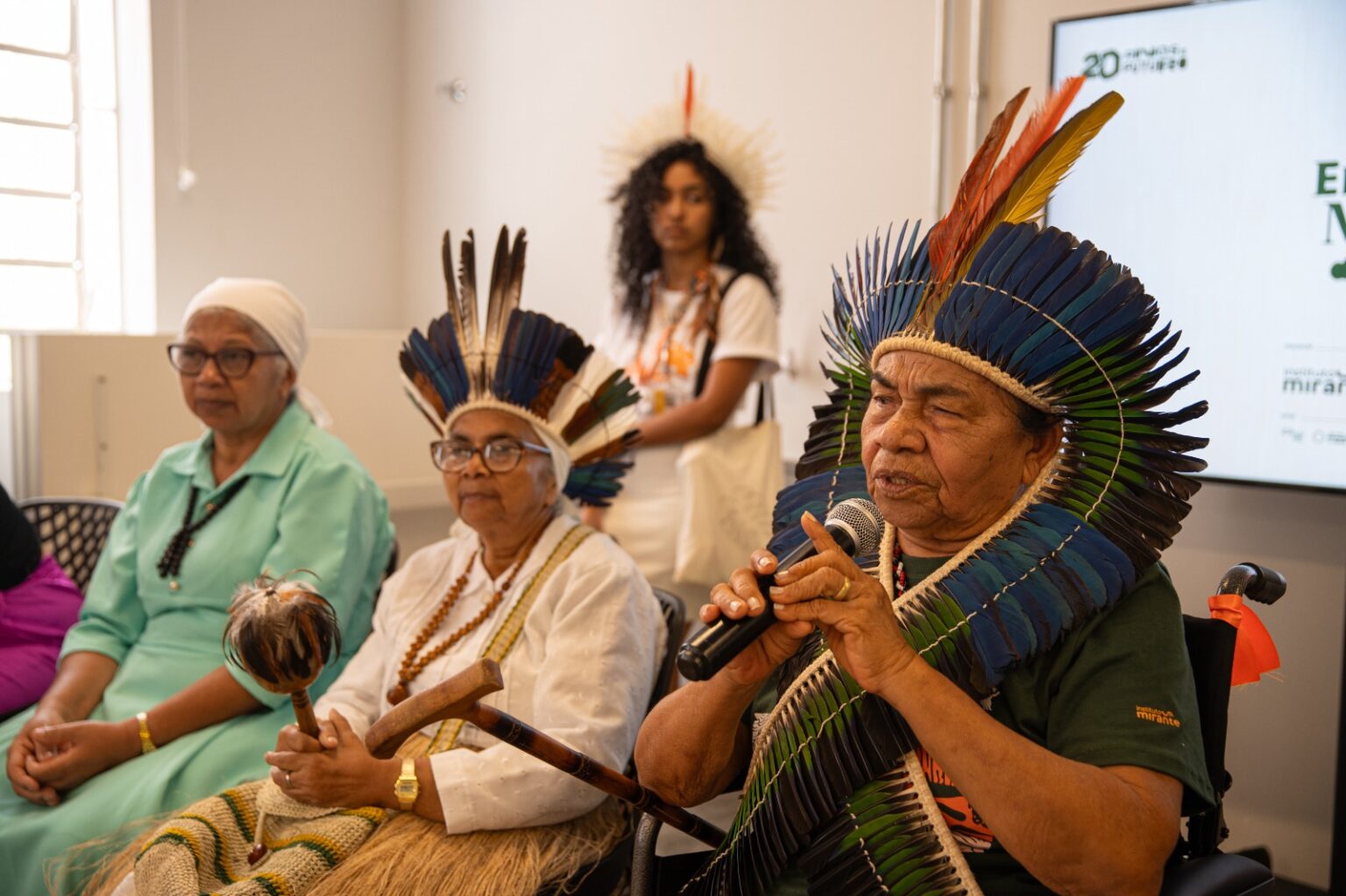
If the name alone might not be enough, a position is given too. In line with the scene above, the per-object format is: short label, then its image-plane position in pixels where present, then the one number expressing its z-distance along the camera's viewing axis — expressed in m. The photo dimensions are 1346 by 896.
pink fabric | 2.69
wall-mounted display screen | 2.81
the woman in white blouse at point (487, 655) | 1.85
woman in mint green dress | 2.29
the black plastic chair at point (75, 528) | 3.18
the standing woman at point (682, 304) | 3.40
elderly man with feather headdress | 1.36
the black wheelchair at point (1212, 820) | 1.44
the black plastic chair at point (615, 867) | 1.91
